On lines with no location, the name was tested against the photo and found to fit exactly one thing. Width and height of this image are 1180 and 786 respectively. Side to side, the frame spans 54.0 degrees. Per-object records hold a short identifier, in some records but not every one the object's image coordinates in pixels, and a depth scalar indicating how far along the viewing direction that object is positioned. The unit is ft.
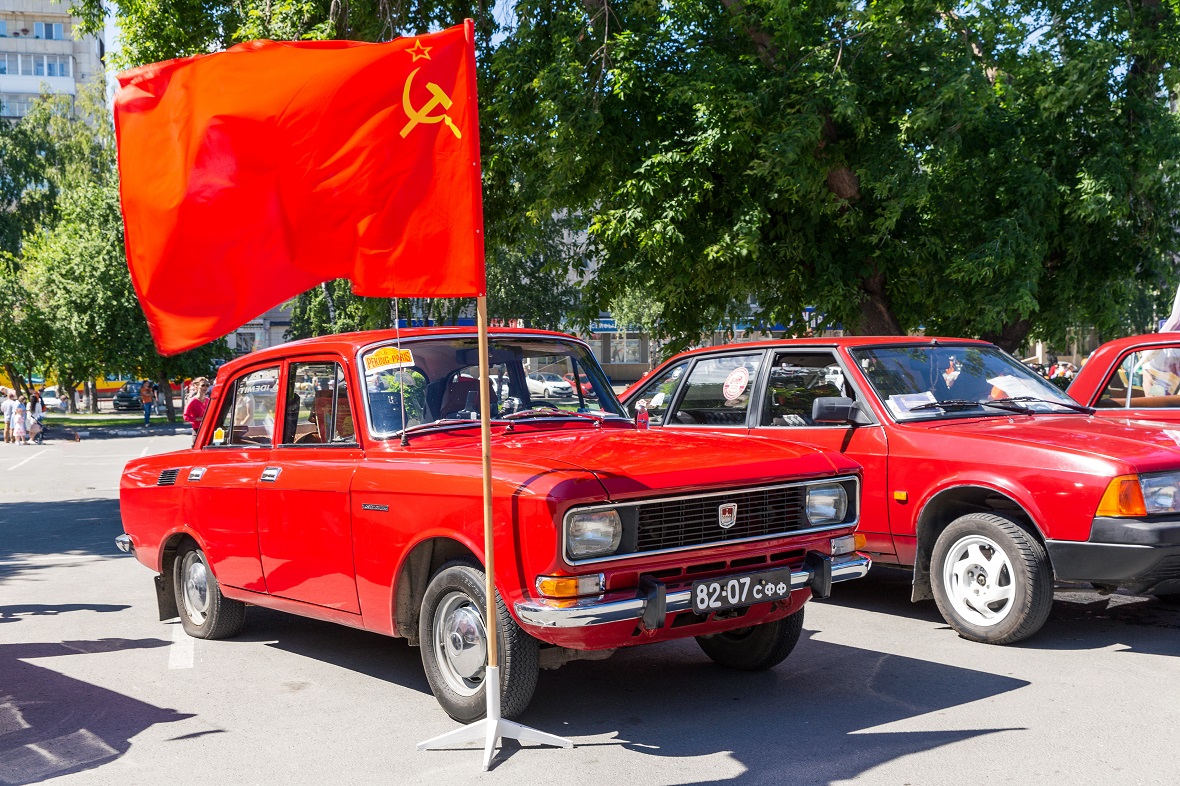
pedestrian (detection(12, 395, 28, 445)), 109.70
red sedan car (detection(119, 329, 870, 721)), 15.64
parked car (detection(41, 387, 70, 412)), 195.17
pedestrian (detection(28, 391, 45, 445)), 112.93
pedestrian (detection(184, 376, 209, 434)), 59.83
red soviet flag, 16.48
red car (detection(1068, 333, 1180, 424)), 29.25
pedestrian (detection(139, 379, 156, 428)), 140.67
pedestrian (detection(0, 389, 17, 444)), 110.84
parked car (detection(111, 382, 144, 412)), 188.14
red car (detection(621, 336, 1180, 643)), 20.57
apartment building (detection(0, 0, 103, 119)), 264.11
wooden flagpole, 15.48
